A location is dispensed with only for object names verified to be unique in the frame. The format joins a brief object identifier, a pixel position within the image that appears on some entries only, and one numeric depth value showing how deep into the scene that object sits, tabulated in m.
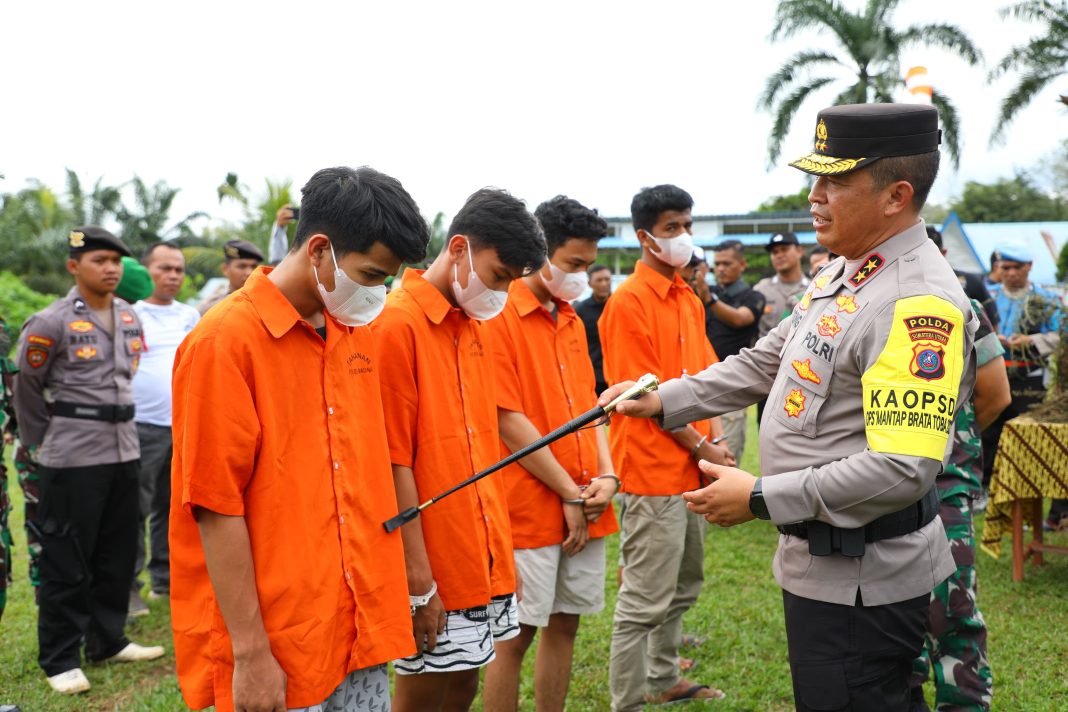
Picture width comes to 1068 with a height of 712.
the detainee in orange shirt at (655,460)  3.79
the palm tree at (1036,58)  18.16
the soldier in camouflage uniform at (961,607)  3.33
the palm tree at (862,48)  20.47
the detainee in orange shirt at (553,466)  3.28
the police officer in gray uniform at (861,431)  2.07
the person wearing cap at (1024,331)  6.80
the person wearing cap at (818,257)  7.35
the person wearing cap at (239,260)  6.52
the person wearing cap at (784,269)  7.68
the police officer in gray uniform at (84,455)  4.57
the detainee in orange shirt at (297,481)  1.97
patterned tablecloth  5.43
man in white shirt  5.67
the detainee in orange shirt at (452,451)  2.62
